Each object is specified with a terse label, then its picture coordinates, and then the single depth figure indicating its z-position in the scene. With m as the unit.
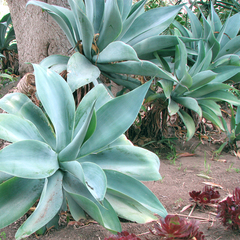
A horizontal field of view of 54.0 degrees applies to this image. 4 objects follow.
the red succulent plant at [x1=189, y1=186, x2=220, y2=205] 1.34
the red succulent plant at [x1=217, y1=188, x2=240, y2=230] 1.09
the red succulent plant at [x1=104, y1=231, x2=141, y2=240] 0.87
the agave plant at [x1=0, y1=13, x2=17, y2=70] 3.90
